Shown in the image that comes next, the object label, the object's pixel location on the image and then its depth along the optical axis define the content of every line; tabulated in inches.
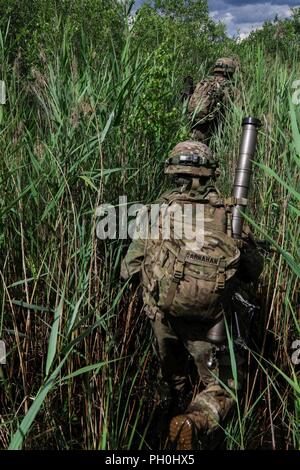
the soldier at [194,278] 68.6
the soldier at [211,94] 170.9
